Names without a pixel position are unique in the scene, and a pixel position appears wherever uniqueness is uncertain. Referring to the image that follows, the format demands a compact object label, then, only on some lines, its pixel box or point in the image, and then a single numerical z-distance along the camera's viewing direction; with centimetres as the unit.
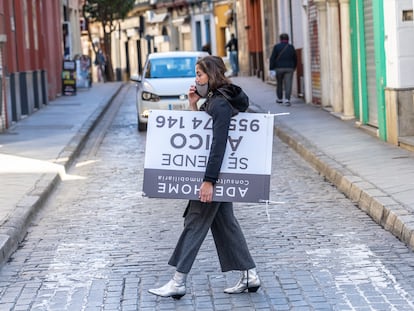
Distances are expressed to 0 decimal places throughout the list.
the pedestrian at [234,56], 4759
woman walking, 744
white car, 2242
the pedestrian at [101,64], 5616
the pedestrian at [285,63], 2650
